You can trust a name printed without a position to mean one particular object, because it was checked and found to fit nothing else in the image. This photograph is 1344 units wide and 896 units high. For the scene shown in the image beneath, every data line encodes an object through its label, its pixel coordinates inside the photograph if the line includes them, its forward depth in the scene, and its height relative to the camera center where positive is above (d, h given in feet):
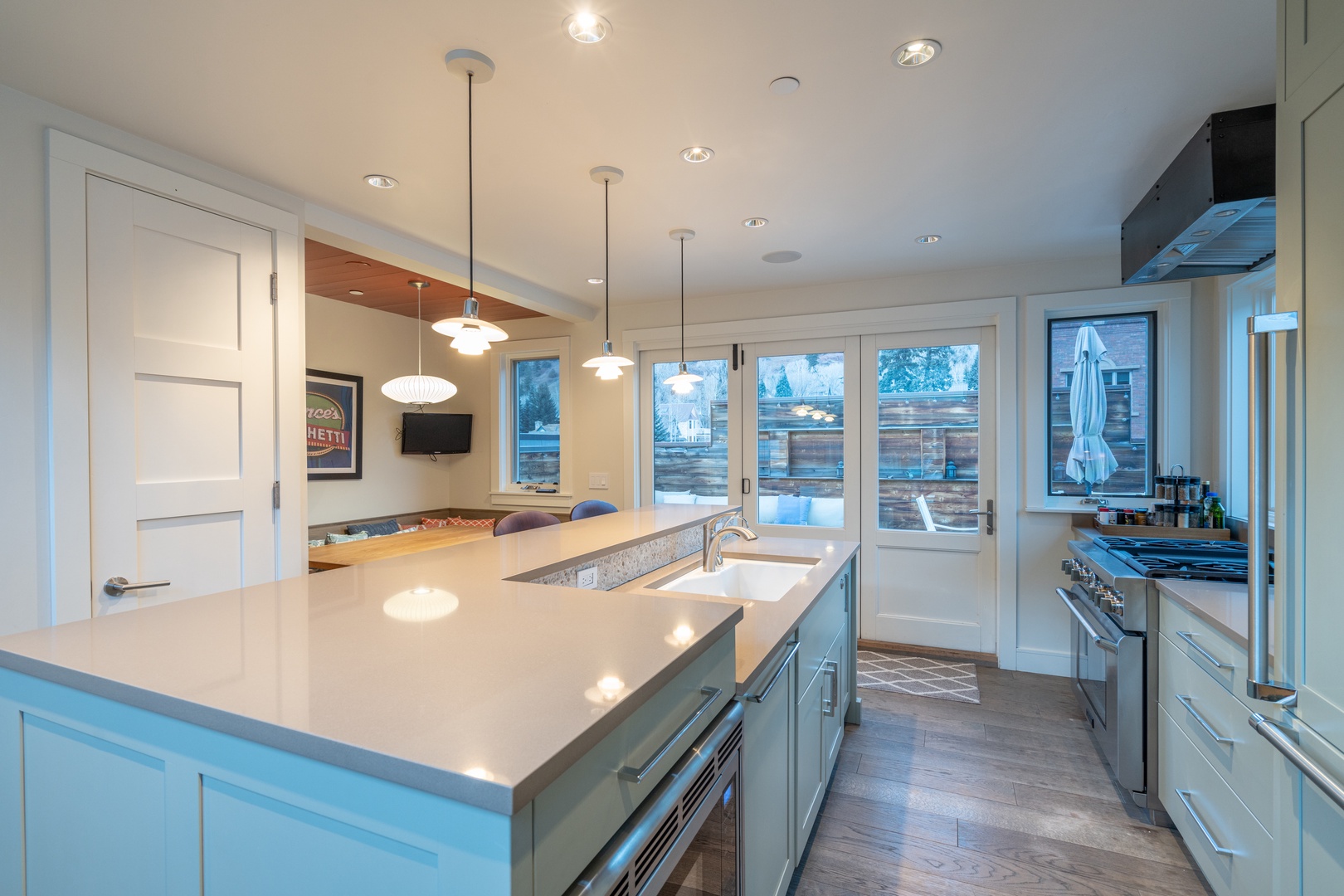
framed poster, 14.39 +0.47
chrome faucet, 7.36 -1.19
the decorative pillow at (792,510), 14.37 -1.51
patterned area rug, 11.23 -4.41
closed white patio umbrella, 11.75 +0.49
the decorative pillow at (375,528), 15.01 -2.00
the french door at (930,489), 12.92 -0.96
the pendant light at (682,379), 10.32 +1.12
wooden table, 9.91 -1.81
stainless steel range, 7.39 -2.45
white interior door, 6.79 +0.58
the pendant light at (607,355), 8.14 +1.32
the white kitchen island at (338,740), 2.19 -1.17
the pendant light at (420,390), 12.23 +1.10
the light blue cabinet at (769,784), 4.46 -2.64
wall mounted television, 16.47 +0.32
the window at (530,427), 16.70 +0.50
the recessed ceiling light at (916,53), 5.49 +3.46
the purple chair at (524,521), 9.92 -1.21
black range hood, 6.34 +2.58
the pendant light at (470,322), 5.65 +1.27
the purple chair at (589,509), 11.66 -1.20
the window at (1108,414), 11.62 +0.54
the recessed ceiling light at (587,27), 5.15 +3.47
